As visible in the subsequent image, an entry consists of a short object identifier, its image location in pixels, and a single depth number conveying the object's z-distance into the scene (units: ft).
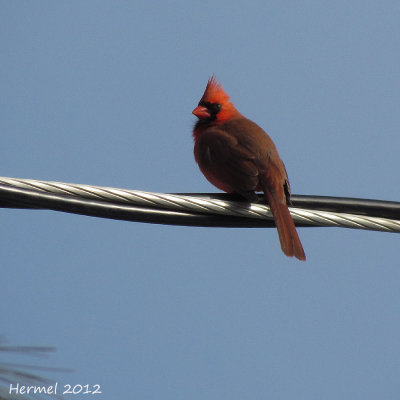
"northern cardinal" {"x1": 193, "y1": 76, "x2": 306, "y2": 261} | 23.84
